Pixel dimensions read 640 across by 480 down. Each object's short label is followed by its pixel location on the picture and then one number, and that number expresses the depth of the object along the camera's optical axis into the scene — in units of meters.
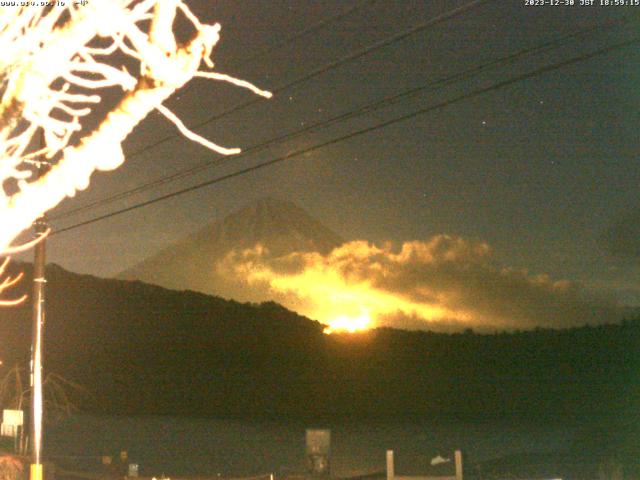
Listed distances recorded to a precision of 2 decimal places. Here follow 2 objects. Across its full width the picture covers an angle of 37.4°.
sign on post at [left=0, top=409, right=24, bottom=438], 35.53
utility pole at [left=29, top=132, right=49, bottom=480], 15.84
